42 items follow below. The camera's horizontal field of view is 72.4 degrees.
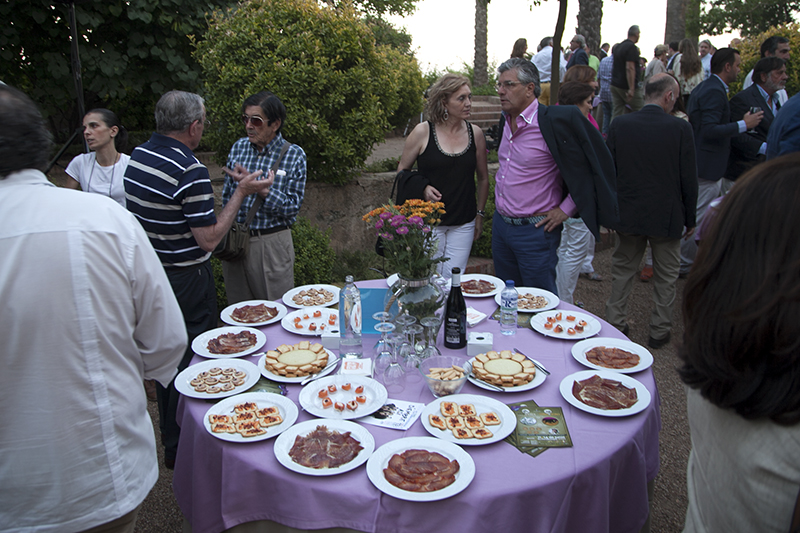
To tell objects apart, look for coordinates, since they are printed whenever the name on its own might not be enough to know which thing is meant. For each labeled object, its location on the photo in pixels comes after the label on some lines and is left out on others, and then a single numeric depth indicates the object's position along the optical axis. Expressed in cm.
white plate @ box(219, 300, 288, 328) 294
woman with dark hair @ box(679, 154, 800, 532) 109
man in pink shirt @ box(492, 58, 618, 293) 364
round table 162
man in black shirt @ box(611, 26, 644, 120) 813
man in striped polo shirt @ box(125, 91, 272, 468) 288
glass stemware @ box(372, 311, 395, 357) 238
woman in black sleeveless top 402
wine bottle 253
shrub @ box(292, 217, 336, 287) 473
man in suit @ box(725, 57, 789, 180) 586
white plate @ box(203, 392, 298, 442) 198
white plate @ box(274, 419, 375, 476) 172
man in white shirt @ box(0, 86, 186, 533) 154
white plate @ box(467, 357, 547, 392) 218
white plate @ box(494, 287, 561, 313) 309
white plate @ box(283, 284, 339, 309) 323
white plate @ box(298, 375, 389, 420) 205
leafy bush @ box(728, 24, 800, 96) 928
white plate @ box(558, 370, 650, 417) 199
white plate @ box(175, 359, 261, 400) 218
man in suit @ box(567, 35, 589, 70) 924
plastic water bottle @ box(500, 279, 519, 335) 271
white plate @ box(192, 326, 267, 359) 258
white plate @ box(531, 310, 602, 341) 271
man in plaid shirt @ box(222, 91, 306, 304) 366
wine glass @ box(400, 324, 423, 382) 231
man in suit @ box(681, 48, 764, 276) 564
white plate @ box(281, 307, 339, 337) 281
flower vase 247
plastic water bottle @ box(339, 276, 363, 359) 246
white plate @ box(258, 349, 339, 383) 230
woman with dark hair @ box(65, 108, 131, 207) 403
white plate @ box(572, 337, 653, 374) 238
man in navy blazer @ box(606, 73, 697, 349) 435
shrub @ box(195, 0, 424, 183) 513
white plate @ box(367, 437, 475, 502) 160
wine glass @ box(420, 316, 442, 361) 239
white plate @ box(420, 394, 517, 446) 187
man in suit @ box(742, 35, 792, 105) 630
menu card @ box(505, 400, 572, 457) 185
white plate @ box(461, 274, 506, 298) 338
